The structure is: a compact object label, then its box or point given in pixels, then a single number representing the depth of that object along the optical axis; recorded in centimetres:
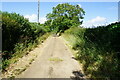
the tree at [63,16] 2778
